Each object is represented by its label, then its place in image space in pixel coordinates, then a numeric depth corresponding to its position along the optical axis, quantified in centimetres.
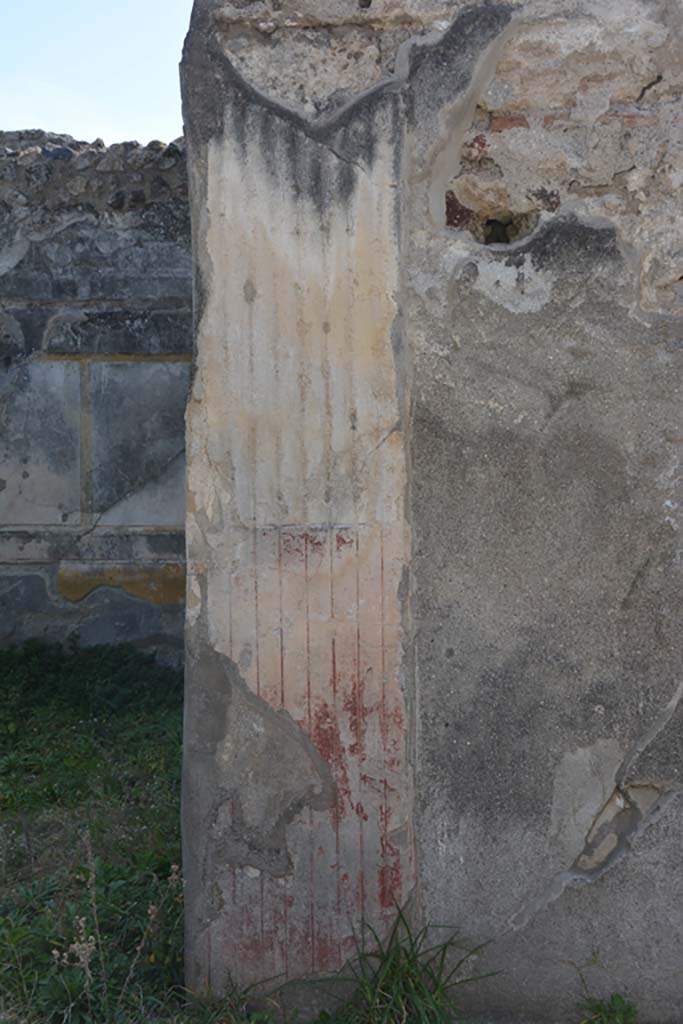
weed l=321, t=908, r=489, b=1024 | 204
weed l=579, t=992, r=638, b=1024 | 210
